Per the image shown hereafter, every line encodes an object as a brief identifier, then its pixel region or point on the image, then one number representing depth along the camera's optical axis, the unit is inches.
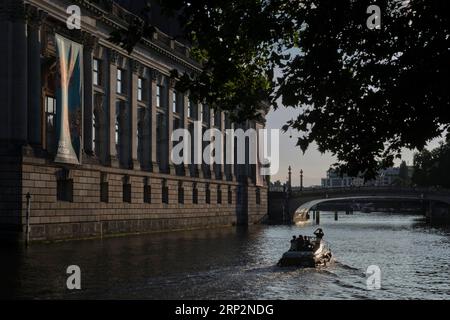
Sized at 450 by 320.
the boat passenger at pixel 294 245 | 1649.9
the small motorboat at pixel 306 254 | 1577.3
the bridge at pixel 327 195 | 4987.7
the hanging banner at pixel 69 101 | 2207.2
